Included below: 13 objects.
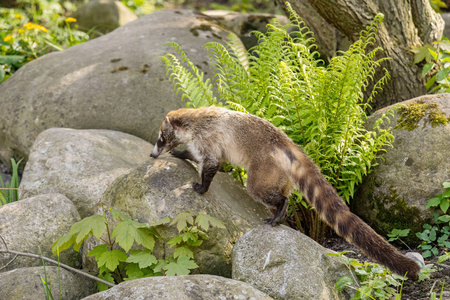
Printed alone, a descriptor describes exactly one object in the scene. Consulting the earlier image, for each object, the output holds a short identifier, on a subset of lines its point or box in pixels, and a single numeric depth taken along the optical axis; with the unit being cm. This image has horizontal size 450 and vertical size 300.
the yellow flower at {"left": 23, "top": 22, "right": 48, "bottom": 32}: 1756
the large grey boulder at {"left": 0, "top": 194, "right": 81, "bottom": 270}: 895
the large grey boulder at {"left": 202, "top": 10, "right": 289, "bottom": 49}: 1862
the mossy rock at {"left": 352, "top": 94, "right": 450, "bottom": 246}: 991
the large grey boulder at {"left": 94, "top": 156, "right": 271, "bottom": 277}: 844
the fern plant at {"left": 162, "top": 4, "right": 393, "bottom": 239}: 972
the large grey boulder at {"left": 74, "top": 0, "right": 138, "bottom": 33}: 2389
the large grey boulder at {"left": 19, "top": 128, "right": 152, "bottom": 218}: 1081
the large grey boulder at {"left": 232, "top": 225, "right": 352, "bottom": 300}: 744
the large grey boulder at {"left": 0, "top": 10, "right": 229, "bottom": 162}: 1427
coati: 800
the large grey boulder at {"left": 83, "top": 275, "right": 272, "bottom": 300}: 653
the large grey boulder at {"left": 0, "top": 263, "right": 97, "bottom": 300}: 750
